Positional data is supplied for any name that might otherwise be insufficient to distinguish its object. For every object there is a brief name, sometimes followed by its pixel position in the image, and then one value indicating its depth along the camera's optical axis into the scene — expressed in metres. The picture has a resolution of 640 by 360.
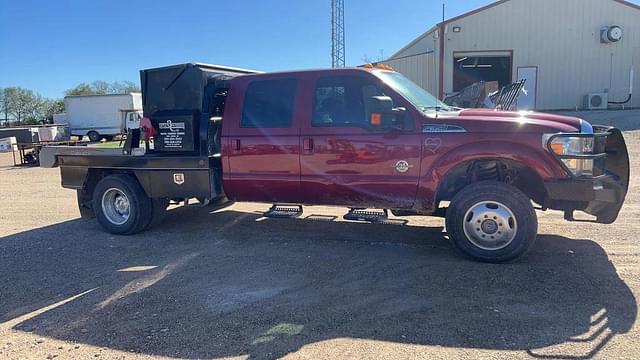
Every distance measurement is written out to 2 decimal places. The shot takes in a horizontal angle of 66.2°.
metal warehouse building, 23.84
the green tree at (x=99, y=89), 70.28
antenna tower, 41.47
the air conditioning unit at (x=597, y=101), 24.00
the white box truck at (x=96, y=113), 35.62
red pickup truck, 4.89
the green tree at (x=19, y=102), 69.69
